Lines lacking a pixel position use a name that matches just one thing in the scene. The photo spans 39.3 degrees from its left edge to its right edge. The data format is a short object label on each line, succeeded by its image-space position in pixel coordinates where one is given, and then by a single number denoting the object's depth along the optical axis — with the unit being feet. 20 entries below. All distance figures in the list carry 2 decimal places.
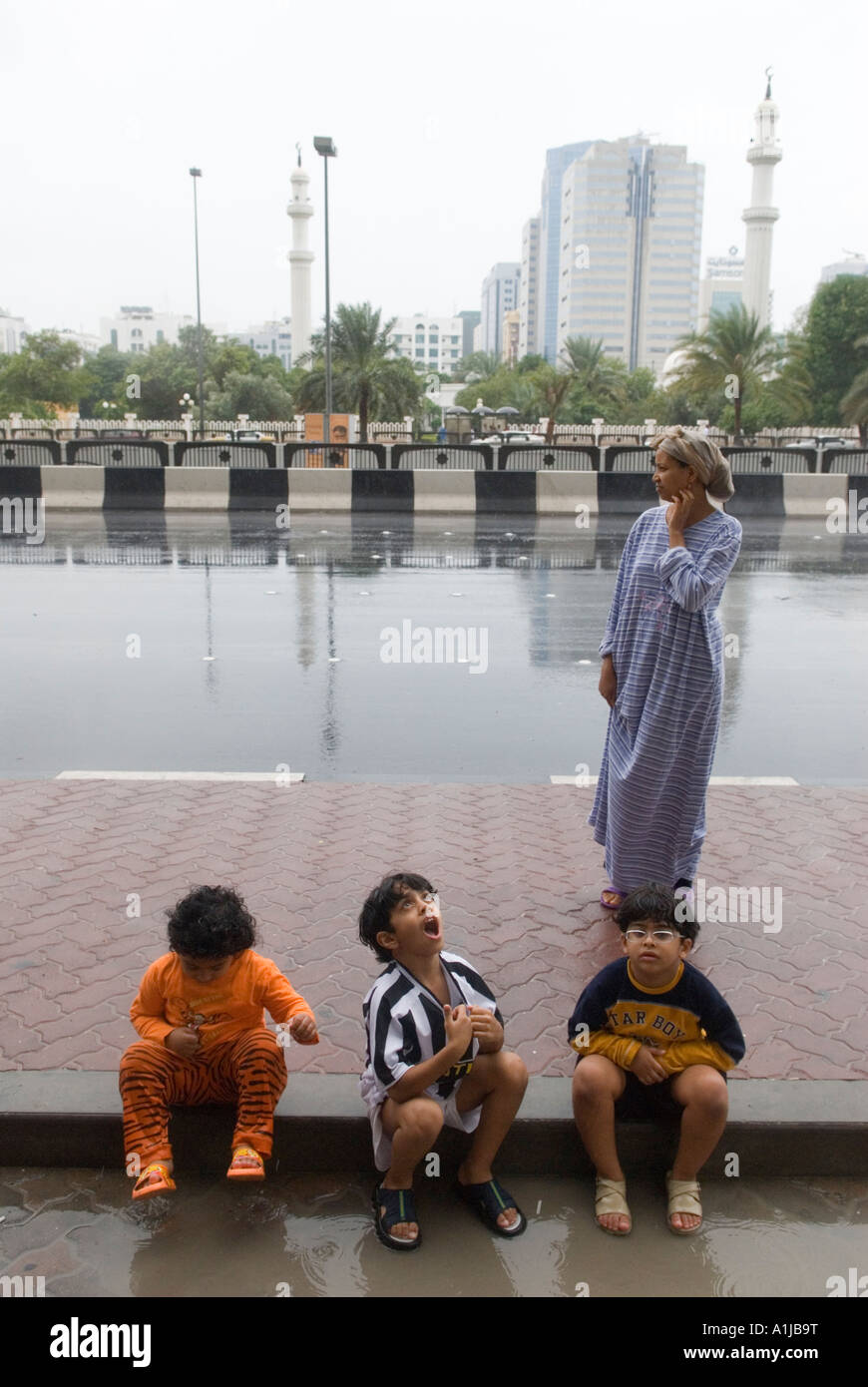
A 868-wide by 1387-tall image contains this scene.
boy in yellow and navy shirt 10.50
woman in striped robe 13.80
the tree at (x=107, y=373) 379.14
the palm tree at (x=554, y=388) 204.97
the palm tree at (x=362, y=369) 179.52
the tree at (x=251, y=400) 261.85
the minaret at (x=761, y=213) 330.34
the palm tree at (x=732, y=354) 166.91
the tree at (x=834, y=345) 217.77
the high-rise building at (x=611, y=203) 631.97
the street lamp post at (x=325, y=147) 113.29
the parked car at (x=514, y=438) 178.91
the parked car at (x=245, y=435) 184.34
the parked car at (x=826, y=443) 197.13
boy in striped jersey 10.16
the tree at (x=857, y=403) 178.19
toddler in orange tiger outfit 10.52
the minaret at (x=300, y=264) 407.03
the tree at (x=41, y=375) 257.75
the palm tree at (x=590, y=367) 250.57
